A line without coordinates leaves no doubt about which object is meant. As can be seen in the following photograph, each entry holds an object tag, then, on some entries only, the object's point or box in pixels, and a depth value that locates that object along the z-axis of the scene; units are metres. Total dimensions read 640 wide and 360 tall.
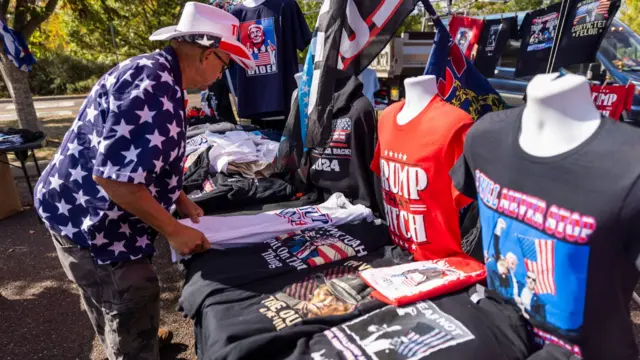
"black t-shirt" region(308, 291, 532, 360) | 1.22
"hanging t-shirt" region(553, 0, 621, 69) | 3.59
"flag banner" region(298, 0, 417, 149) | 1.99
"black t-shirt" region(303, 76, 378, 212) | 2.34
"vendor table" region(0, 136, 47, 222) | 4.20
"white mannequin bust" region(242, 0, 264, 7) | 3.57
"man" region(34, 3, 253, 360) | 1.41
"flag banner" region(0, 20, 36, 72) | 4.90
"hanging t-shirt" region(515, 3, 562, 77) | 4.81
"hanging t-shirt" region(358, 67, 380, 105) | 4.47
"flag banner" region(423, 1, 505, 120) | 2.29
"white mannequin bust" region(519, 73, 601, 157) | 1.15
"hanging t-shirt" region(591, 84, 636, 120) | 3.29
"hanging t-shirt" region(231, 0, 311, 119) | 3.57
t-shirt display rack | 1.27
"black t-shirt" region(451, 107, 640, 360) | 1.07
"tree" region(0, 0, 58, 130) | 6.02
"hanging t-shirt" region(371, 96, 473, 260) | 1.67
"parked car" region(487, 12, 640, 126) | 5.27
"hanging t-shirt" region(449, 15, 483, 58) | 4.18
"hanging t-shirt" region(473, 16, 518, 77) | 5.42
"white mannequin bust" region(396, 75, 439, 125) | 1.77
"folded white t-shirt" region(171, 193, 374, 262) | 2.07
